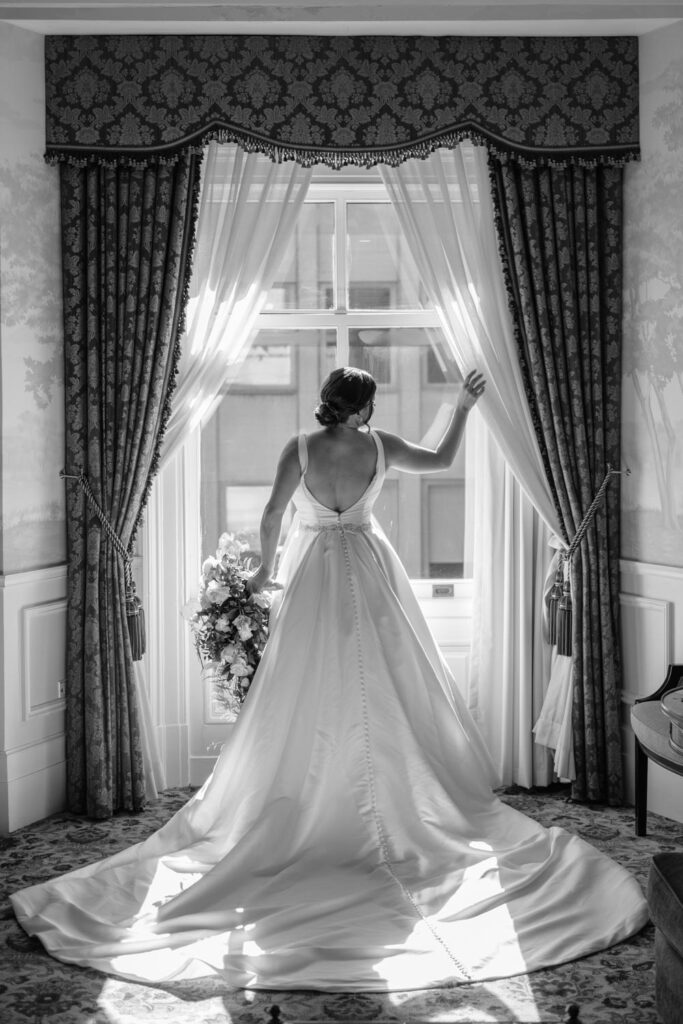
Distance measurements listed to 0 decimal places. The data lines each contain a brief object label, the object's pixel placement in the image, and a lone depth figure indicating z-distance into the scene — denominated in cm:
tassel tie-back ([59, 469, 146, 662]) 452
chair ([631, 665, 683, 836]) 316
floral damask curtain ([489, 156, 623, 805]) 456
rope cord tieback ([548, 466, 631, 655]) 461
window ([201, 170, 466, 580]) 495
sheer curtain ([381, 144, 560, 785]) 466
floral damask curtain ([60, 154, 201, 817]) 450
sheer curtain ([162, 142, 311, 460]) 464
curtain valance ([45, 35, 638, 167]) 445
